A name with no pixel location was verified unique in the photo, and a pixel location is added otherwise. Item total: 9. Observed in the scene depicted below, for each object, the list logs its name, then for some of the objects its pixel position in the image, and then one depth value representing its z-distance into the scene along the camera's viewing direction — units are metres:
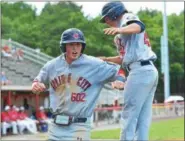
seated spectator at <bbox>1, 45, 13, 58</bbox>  30.08
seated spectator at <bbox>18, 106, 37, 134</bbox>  21.95
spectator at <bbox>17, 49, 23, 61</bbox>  32.12
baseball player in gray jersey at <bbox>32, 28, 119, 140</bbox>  5.25
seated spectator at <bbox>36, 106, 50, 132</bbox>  23.05
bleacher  27.50
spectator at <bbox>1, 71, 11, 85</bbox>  23.22
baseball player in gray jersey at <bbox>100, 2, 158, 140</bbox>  5.12
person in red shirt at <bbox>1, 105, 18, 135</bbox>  21.28
